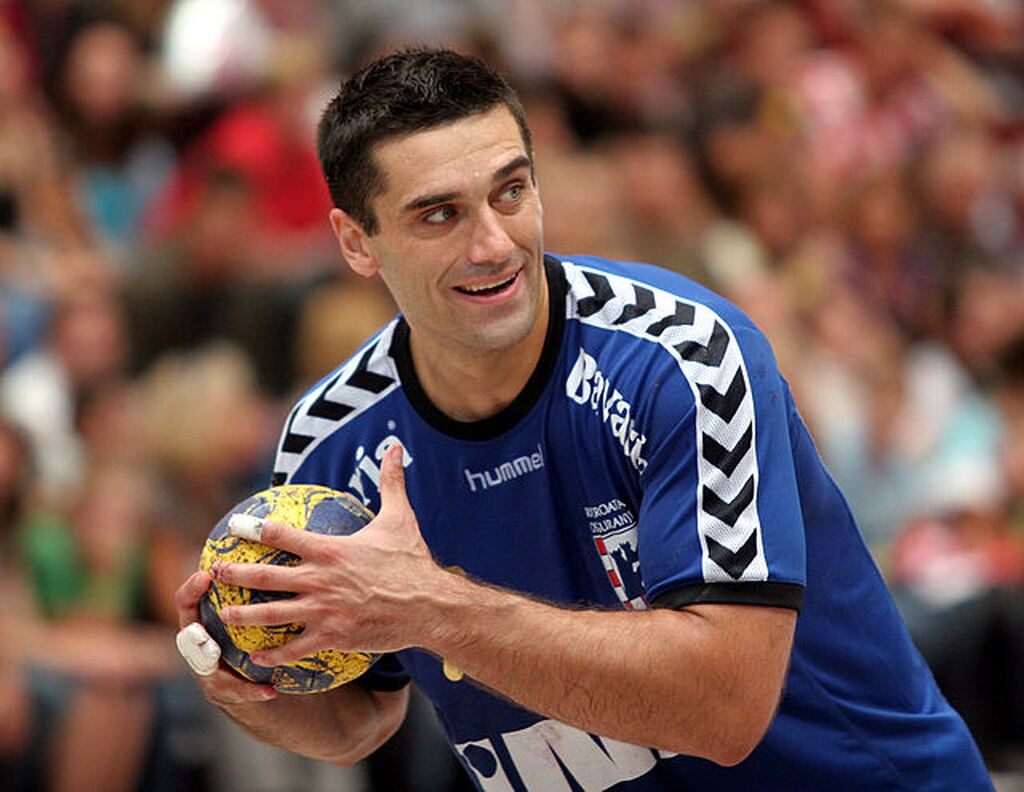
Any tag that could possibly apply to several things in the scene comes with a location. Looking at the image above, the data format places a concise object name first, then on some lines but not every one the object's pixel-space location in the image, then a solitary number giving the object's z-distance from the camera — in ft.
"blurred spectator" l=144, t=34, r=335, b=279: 62.75
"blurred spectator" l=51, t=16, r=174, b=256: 65.26
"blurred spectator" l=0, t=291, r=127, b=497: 55.01
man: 22.56
